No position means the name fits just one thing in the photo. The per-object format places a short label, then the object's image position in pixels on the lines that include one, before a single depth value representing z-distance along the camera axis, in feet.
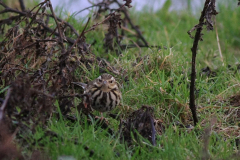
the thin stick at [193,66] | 24.30
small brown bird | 29.30
